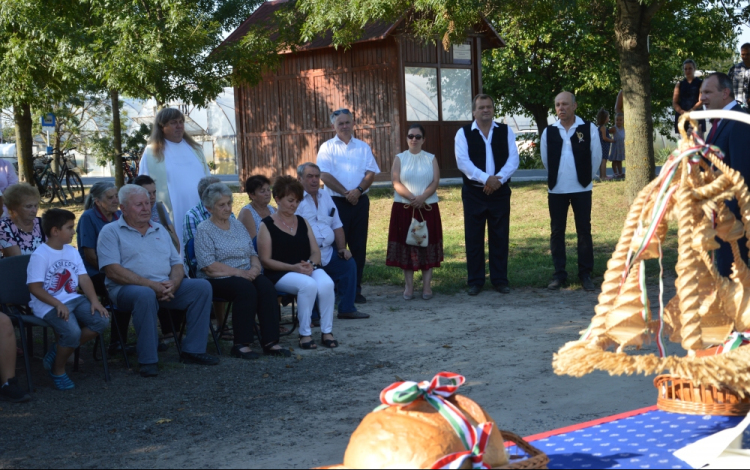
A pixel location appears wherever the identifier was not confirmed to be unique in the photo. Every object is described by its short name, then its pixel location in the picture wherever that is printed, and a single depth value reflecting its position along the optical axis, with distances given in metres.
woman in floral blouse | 6.48
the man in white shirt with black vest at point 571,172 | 9.12
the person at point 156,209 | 7.18
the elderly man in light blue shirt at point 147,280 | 6.15
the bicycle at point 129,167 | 20.59
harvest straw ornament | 2.67
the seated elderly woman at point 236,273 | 6.66
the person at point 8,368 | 5.53
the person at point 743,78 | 10.85
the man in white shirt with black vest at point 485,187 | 9.21
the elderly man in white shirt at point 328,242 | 8.03
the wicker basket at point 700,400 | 2.96
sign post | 21.05
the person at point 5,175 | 7.80
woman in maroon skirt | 9.09
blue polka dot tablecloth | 2.56
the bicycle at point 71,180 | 19.97
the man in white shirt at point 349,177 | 8.99
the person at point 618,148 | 19.19
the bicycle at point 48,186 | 19.44
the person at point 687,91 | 11.92
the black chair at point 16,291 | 5.88
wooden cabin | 18.69
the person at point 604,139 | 17.83
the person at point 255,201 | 7.68
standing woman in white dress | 7.61
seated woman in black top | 7.02
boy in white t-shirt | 5.80
